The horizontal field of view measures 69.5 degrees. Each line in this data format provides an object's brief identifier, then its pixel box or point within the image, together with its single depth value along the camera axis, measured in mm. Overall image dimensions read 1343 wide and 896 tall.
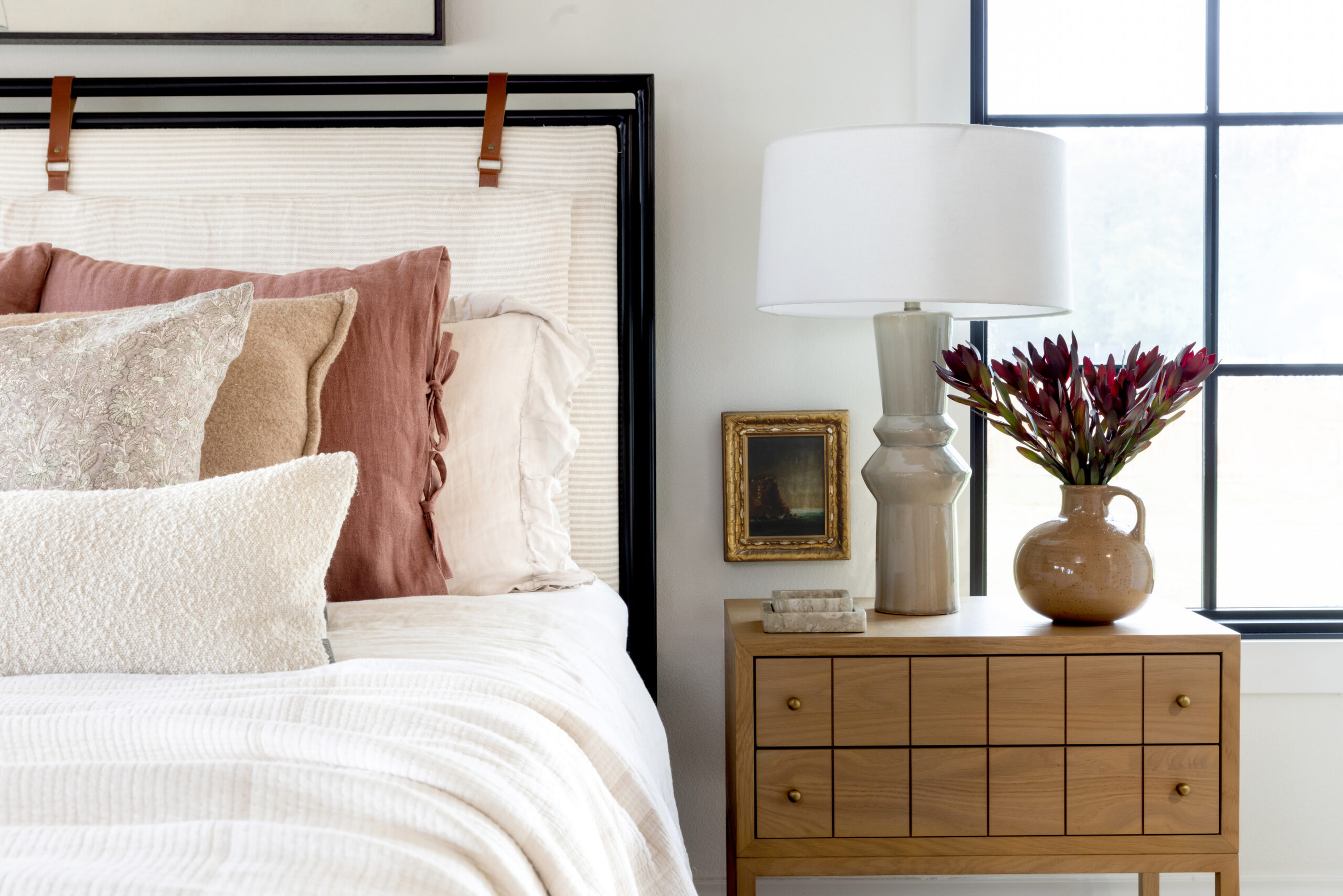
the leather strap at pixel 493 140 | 1762
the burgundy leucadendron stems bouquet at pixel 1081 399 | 1462
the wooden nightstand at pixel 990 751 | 1433
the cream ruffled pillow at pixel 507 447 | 1474
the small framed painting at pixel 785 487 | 1864
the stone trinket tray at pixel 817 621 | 1458
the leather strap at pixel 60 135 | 1746
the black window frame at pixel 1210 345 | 1973
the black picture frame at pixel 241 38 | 1813
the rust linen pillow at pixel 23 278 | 1438
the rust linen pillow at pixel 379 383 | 1312
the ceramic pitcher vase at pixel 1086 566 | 1460
